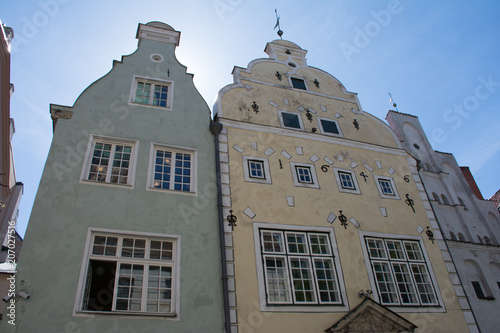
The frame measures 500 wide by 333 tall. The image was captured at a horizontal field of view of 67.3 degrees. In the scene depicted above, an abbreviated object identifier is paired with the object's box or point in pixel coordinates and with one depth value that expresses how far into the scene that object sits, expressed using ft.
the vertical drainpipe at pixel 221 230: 28.17
